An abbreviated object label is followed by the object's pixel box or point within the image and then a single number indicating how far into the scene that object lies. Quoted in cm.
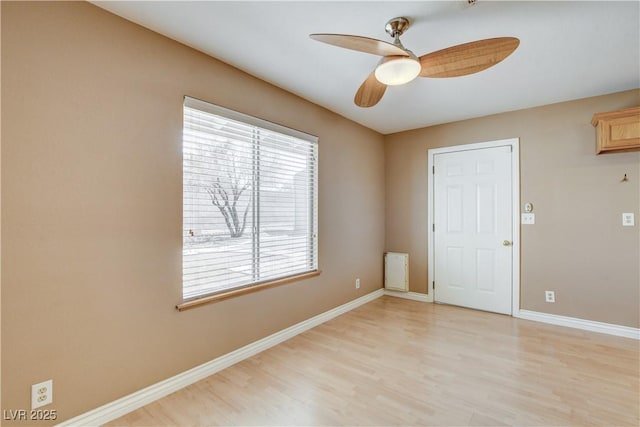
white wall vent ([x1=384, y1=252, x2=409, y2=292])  437
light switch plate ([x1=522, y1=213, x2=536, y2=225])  345
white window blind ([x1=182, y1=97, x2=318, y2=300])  223
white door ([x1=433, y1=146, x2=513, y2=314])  363
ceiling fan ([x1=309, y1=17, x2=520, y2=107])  158
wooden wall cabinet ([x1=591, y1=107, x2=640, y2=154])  271
